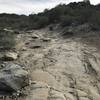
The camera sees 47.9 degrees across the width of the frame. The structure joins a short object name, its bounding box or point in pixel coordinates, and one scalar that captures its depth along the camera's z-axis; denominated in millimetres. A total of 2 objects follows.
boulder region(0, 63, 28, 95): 3166
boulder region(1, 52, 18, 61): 4258
